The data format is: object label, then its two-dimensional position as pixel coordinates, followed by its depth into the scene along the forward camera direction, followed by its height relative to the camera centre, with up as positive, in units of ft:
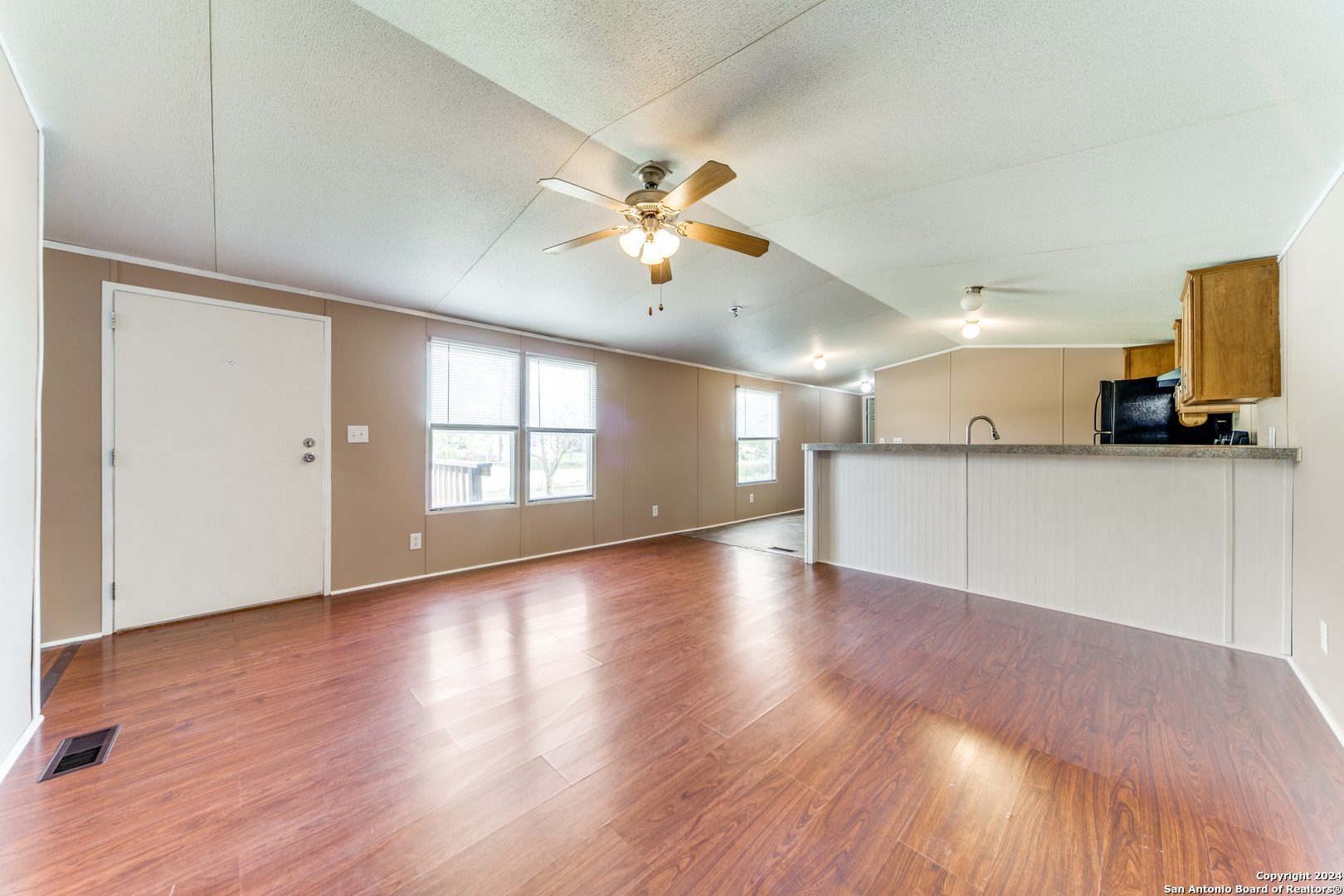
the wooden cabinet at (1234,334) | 7.81 +1.94
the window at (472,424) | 13.07 +0.63
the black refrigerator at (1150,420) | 11.28 +0.66
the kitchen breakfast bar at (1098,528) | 8.00 -1.72
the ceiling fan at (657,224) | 6.11 +3.25
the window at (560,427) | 14.98 +0.60
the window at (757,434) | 22.50 +0.57
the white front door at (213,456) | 9.09 -0.23
